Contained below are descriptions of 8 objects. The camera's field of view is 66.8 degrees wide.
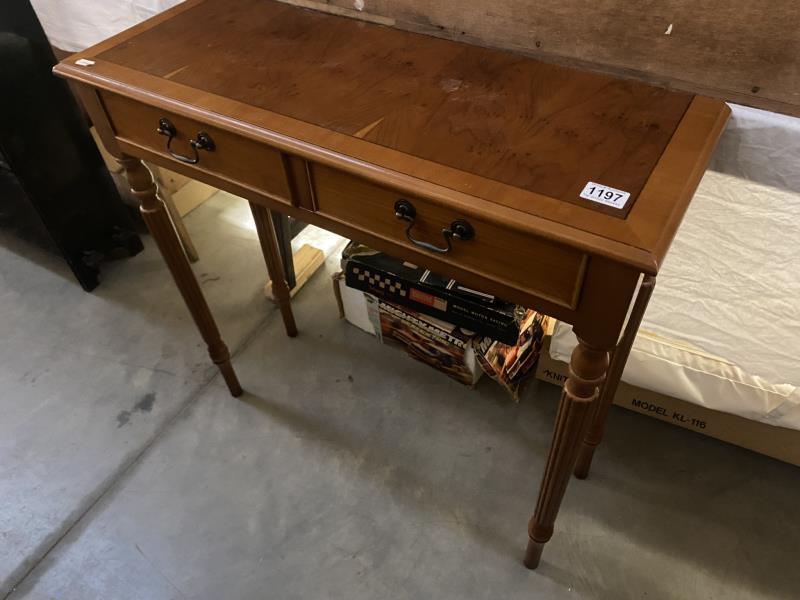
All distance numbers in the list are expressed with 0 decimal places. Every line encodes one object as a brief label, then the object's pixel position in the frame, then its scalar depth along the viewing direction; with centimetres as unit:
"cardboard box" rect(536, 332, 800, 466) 127
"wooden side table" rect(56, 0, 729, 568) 71
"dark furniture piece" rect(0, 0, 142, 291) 148
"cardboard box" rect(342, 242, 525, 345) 131
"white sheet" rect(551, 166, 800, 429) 117
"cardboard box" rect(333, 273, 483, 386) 144
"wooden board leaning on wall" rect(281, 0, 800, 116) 86
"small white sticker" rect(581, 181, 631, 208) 70
